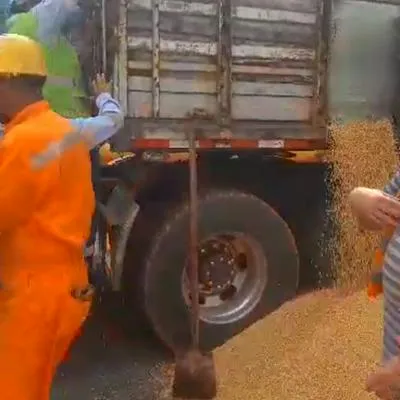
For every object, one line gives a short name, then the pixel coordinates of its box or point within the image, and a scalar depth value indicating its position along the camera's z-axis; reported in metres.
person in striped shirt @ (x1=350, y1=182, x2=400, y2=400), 2.15
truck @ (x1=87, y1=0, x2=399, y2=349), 4.52
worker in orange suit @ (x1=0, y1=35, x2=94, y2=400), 2.73
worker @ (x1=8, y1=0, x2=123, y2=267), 4.56
